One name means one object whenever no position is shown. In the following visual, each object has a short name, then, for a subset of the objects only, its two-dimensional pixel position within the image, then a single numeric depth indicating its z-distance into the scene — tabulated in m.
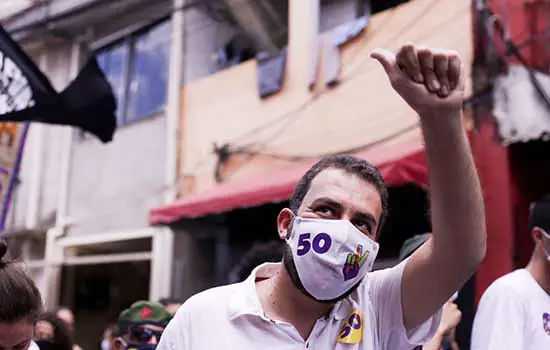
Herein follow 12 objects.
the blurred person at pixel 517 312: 2.65
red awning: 6.11
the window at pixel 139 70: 11.15
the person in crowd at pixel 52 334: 4.18
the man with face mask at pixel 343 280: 1.71
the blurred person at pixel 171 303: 4.97
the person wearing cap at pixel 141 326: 3.84
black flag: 4.43
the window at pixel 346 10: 8.54
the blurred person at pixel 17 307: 2.49
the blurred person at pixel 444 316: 2.59
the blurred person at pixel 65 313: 6.54
